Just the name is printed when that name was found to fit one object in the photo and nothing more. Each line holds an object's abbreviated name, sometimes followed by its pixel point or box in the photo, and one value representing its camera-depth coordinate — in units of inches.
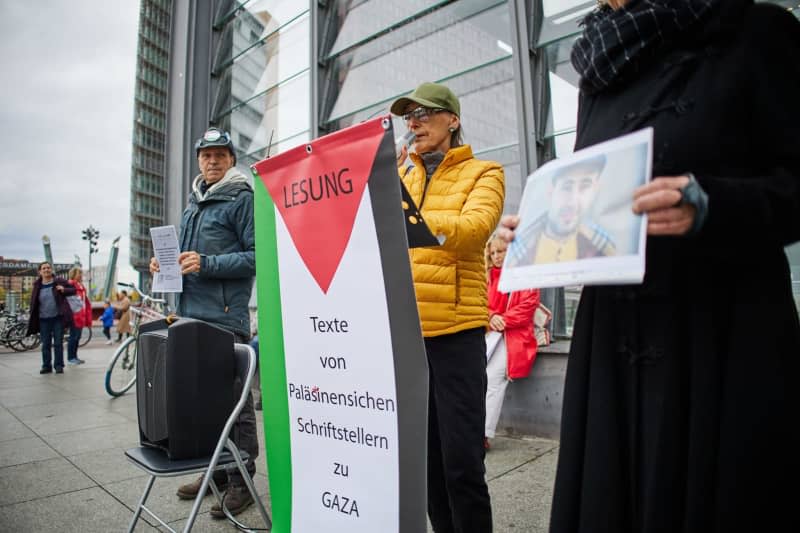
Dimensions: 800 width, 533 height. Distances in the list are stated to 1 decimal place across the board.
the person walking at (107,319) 725.3
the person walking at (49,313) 377.4
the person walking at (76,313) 410.3
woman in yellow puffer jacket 80.2
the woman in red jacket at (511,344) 175.9
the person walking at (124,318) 578.9
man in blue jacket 127.6
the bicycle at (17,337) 565.3
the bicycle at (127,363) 272.5
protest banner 63.7
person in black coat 39.4
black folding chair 92.9
